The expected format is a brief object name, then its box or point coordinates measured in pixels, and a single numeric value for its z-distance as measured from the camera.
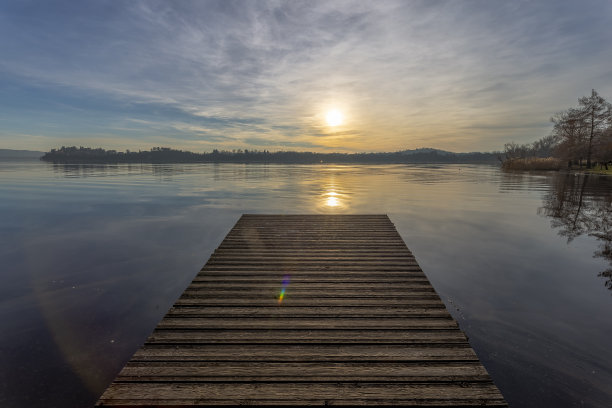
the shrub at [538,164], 70.94
